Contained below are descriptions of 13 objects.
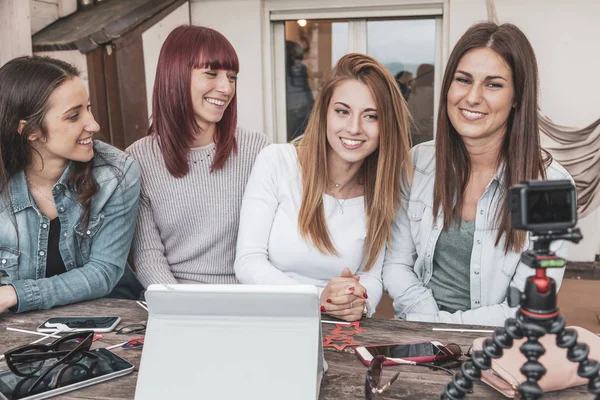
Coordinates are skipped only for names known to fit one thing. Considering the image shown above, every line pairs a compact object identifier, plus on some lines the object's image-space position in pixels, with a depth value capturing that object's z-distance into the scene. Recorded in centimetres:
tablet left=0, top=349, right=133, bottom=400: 99
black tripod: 70
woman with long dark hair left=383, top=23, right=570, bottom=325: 157
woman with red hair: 185
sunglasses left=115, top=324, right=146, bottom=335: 126
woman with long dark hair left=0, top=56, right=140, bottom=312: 153
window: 410
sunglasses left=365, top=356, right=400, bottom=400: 95
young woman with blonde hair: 162
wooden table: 99
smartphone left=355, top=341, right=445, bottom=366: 109
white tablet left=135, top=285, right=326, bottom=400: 91
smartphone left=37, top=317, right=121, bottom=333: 128
